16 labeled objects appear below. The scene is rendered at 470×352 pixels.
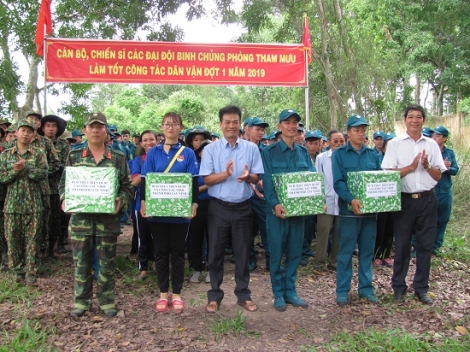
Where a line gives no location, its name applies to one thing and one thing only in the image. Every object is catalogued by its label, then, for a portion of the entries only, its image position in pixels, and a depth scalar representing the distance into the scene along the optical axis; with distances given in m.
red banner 7.21
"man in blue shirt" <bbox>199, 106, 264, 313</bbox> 4.24
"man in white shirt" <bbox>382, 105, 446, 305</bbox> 4.52
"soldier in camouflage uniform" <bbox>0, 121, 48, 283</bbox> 4.95
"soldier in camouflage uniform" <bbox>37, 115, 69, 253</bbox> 5.93
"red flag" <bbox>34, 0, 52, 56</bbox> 7.16
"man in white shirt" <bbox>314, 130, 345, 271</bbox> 5.71
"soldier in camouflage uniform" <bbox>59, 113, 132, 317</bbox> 4.12
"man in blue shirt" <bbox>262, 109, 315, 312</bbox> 4.38
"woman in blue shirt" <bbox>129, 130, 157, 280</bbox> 5.34
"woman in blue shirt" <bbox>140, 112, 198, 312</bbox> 4.27
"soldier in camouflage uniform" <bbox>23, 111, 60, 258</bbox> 5.32
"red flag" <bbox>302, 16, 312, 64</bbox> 7.79
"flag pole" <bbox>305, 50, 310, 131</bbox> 7.52
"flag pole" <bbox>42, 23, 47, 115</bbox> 7.07
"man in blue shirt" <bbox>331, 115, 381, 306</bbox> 4.52
